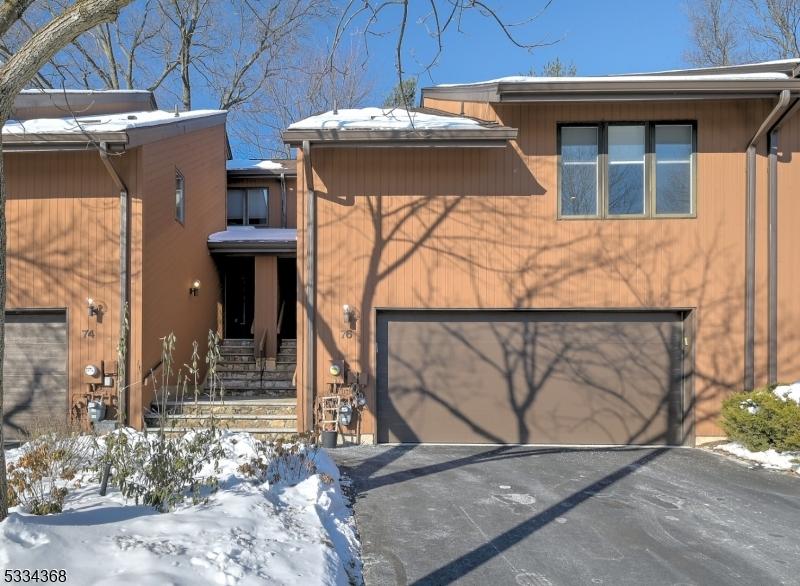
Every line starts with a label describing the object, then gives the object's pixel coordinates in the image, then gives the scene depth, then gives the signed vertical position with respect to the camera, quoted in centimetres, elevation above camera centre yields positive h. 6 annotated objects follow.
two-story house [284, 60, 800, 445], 845 +44
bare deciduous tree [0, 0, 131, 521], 391 +190
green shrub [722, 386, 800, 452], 725 -166
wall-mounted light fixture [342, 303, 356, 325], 844 -23
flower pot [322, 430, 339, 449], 819 -212
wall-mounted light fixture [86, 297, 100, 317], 855 -17
